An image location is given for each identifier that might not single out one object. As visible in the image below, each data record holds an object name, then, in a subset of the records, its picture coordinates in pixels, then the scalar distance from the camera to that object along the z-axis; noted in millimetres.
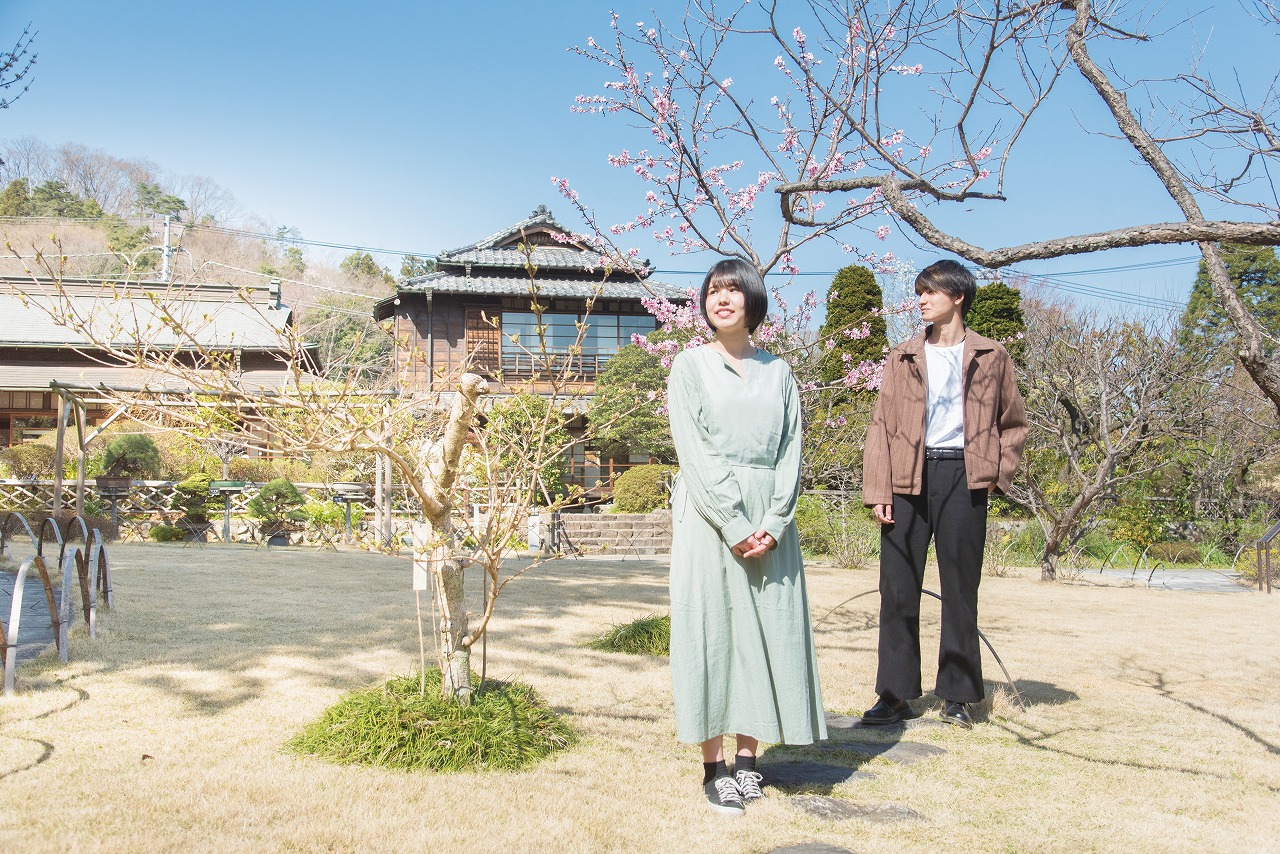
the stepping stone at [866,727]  3506
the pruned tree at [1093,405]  9430
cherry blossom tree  2541
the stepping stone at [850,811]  2531
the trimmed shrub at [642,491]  15617
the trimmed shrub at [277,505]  12562
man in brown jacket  3545
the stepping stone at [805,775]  2811
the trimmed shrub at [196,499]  13008
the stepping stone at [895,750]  3119
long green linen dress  2641
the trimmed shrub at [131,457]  14242
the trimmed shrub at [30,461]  13852
